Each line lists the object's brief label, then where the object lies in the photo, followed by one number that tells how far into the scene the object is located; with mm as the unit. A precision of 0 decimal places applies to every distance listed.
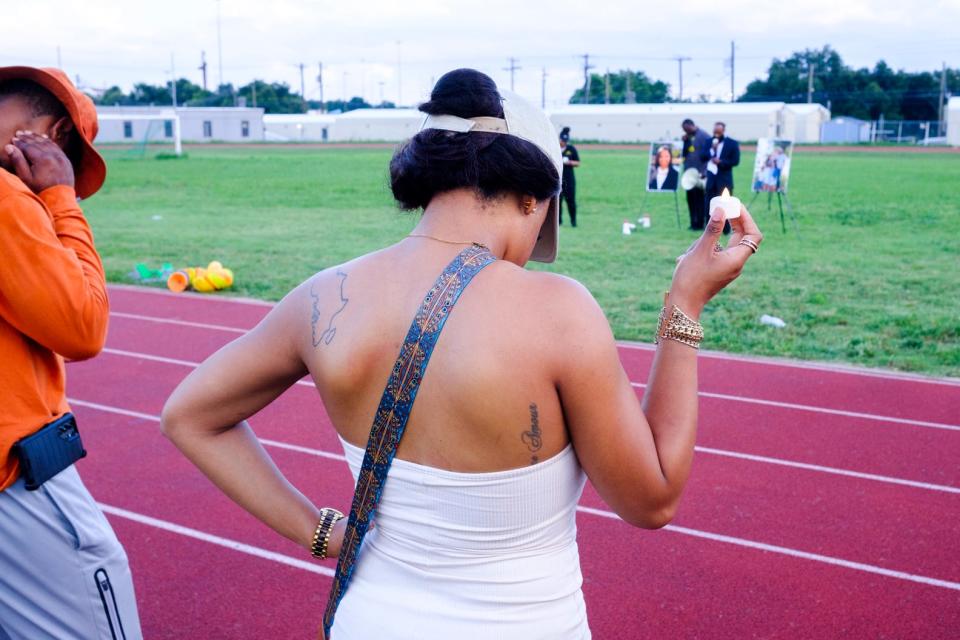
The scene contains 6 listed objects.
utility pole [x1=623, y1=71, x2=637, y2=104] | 92812
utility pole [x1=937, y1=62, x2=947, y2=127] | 76888
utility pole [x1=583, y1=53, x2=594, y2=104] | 98112
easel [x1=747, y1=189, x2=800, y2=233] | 16786
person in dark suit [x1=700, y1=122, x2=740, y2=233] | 15406
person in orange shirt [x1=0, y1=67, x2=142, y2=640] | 1912
